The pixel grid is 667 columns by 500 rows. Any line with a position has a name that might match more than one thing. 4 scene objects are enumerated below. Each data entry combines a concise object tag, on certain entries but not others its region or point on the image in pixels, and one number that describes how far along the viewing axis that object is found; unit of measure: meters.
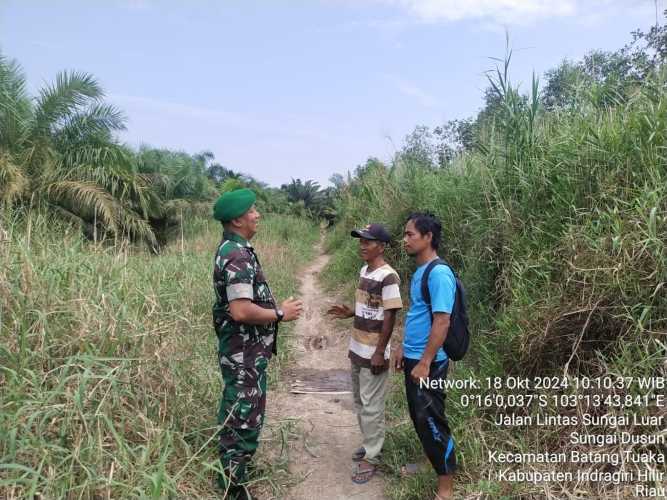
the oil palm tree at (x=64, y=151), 7.54
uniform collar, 2.54
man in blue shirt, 2.39
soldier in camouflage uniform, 2.40
